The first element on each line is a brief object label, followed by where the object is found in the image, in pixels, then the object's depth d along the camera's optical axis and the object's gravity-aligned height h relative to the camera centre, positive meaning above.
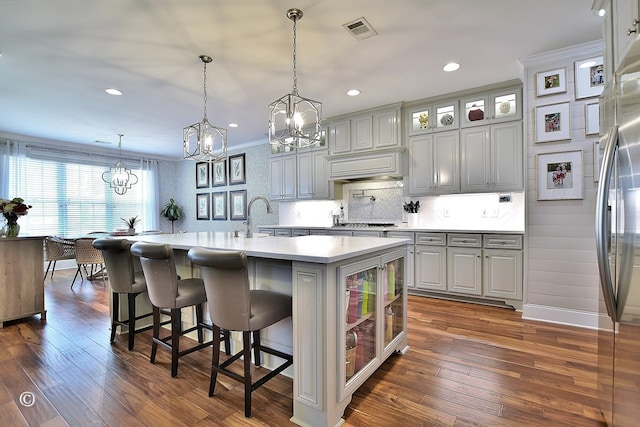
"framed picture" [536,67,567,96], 2.94 +1.27
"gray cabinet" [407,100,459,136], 3.94 +1.27
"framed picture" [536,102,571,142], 2.92 +0.87
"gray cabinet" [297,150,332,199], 5.04 +0.65
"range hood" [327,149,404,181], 4.23 +0.70
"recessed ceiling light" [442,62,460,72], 3.11 +1.51
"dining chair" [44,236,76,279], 4.82 -0.51
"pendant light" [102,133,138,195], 5.38 +0.68
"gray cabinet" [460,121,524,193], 3.50 +0.64
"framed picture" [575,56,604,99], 2.79 +1.24
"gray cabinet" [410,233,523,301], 3.36 -0.63
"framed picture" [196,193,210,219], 7.41 +0.21
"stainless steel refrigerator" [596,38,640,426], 1.07 -0.11
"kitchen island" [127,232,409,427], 1.53 -0.55
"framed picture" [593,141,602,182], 2.75 +0.43
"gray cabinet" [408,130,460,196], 3.90 +0.64
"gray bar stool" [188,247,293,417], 1.59 -0.50
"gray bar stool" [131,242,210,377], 1.99 -0.51
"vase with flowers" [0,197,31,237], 3.18 +0.05
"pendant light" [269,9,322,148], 2.18 +0.69
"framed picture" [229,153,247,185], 6.68 +0.99
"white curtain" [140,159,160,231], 7.35 +0.47
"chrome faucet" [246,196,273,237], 2.73 -0.11
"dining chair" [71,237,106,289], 4.62 -0.56
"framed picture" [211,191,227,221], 7.05 +0.22
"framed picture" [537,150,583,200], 2.87 +0.34
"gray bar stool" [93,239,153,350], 2.36 -0.45
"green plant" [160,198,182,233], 7.61 +0.10
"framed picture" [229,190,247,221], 6.66 +0.24
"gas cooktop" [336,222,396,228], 4.64 -0.18
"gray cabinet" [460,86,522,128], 3.55 +1.26
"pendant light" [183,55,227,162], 2.86 +0.70
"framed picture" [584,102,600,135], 2.78 +0.84
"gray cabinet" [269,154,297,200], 5.47 +0.68
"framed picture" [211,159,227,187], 7.02 +0.96
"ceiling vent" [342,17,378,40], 2.38 +1.49
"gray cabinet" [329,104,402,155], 4.25 +1.21
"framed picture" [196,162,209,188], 7.36 +0.97
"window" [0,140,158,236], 5.72 +0.47
